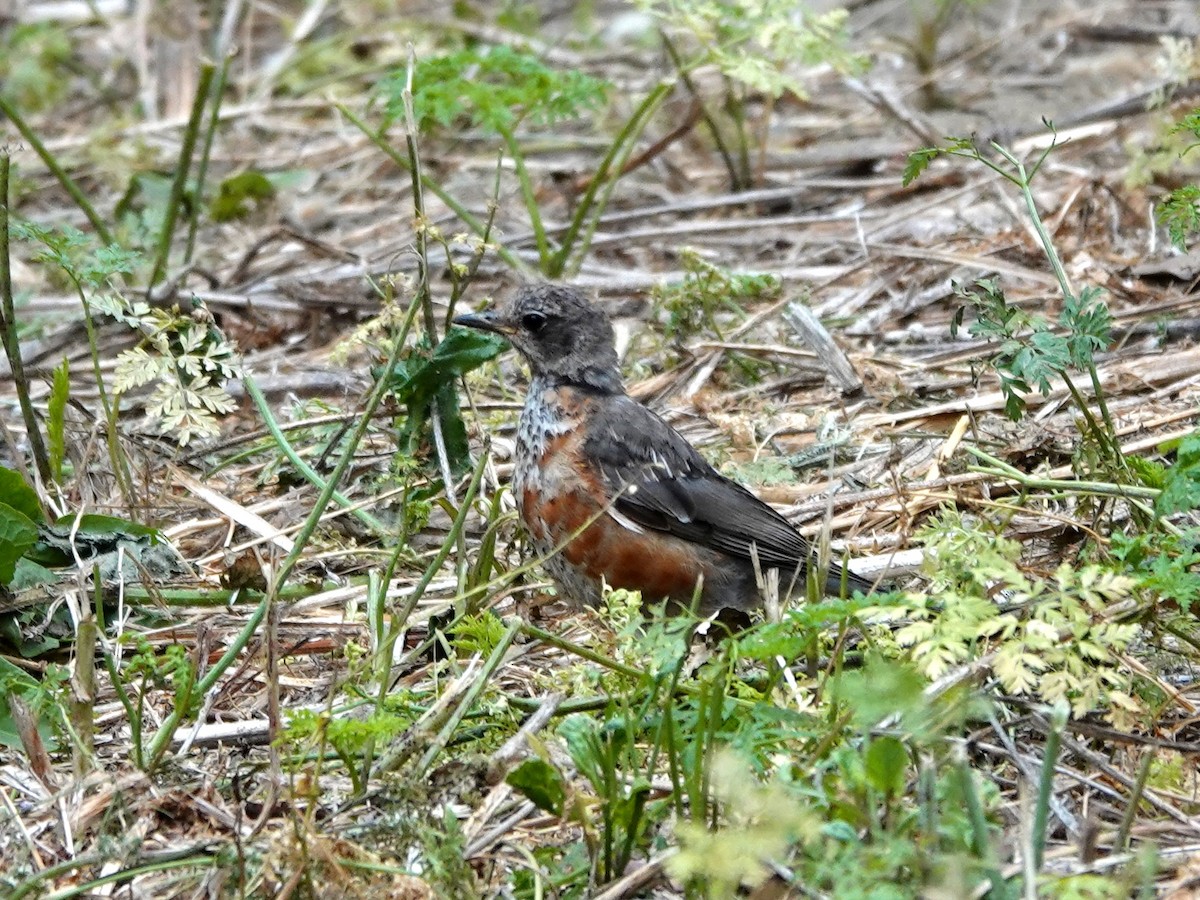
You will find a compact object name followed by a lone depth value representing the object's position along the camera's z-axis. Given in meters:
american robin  10.20
